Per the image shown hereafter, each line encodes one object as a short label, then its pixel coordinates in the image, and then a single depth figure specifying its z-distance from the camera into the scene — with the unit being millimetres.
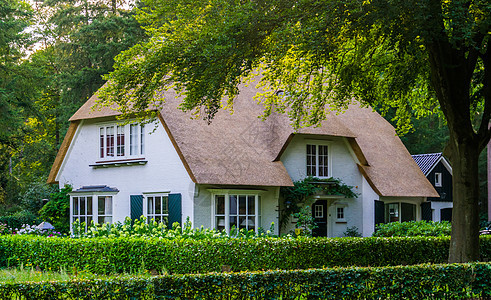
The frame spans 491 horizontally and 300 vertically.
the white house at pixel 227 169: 21656
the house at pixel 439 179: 33125
